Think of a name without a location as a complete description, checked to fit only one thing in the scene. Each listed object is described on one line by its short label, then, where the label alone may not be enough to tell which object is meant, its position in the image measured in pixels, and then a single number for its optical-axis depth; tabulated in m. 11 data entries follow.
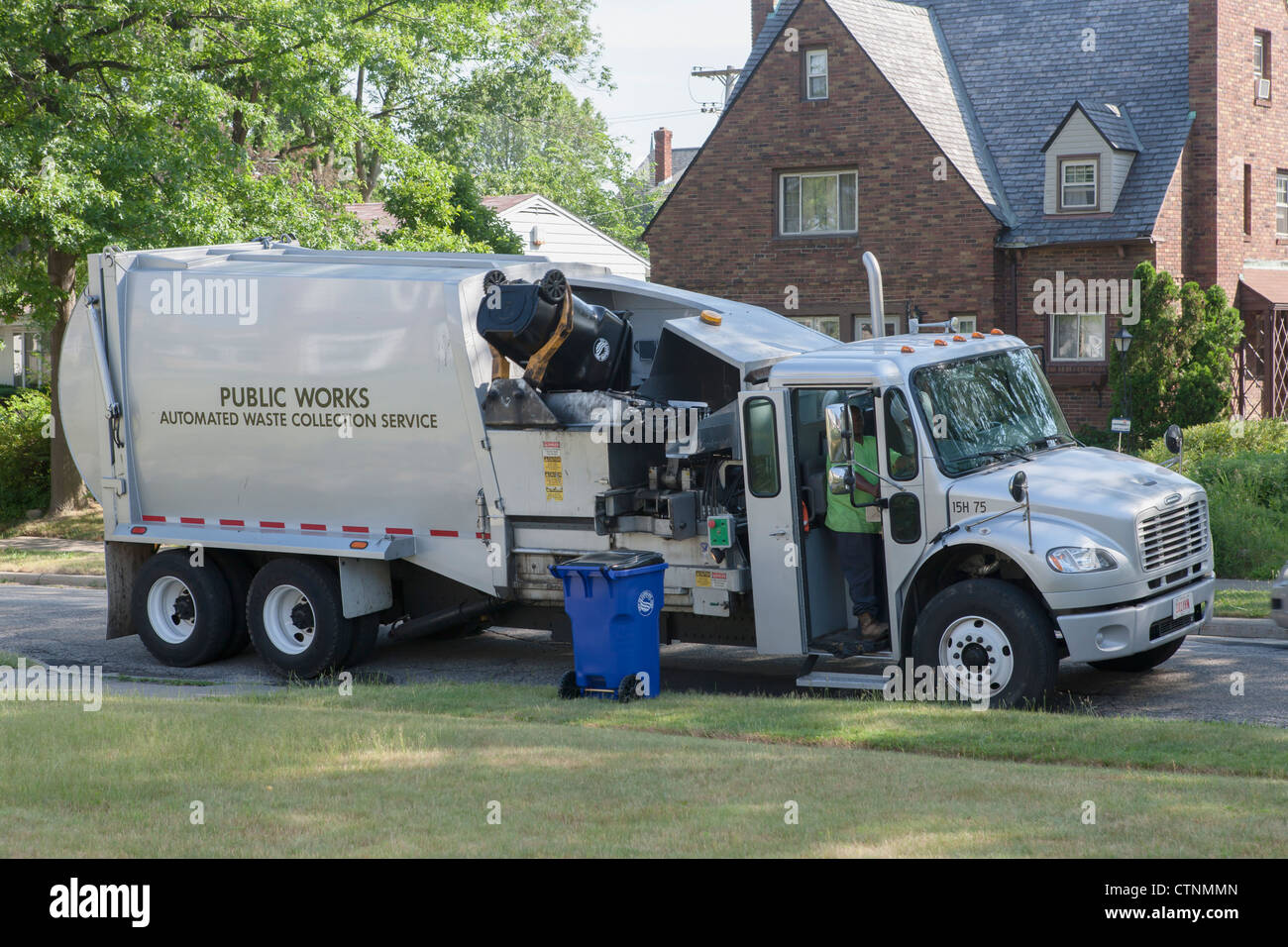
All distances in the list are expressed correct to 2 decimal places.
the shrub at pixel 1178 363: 23.53
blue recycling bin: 9.98
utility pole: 53.00
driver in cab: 9.69
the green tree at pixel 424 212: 25.64
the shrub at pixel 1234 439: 19.77
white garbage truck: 9.37
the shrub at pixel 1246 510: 15.92
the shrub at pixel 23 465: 25.38
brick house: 26.59
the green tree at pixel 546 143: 37.75
